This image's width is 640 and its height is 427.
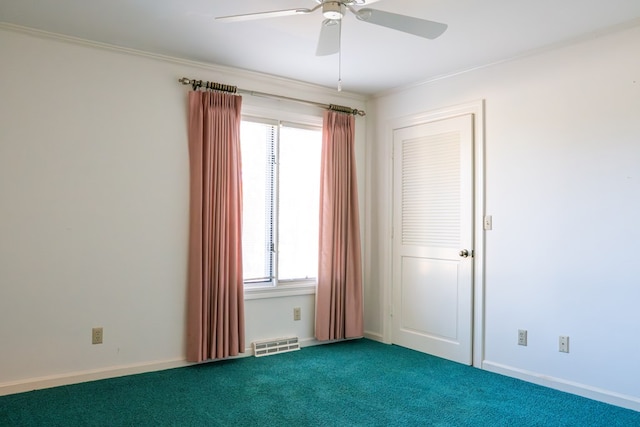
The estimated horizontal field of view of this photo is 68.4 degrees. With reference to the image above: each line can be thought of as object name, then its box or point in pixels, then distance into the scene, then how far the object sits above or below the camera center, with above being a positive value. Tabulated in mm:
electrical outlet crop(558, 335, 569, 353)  3382 -900
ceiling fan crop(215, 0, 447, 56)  2436 +1056
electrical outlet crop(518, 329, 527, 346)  3625 -911
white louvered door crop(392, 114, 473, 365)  4078 -181
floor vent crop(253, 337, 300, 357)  4230 -1189
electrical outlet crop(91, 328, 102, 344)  3505 -898
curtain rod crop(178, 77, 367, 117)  3896 +1113
